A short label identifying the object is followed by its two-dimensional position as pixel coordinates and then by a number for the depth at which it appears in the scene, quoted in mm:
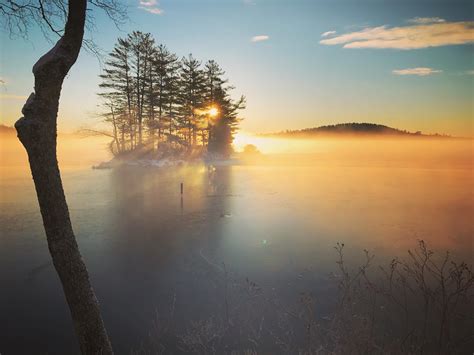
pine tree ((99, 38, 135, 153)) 41719
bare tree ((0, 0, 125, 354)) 3656
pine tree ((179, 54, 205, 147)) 49219
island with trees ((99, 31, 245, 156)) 43156
